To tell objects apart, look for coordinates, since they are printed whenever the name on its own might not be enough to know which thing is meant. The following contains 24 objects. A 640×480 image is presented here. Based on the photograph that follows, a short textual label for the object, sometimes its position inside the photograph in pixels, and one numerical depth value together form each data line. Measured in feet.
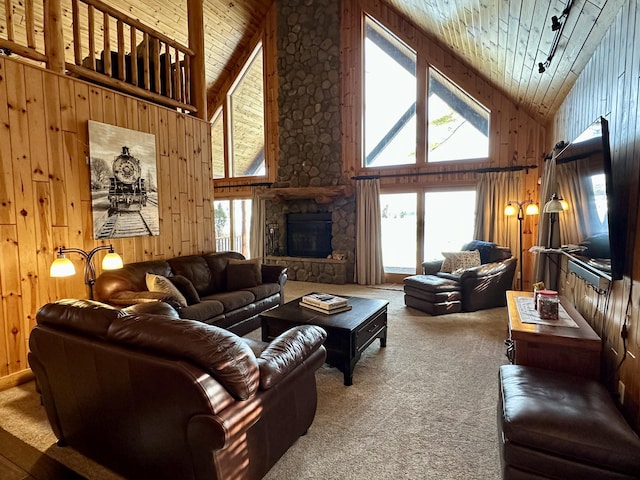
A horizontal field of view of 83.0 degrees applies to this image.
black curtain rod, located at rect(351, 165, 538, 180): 18.62
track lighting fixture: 8.11
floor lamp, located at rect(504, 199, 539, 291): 17.78
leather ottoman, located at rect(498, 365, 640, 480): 4.75
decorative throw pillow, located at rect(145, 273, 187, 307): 11.05
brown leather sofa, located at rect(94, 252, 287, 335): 10.81
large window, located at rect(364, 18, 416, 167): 21.30
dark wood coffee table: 9.50
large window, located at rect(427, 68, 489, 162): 19.83
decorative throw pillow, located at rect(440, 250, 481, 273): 17.23
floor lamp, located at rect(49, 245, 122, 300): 8.79
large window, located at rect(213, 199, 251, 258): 27.40
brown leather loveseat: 4.77
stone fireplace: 22.57
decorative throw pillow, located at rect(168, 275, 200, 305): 12.30
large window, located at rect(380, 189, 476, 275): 20.44
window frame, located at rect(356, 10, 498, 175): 19.61
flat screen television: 6.59
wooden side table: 7.09
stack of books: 10.88
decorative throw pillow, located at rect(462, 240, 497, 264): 17.44
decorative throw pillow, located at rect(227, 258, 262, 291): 14.82
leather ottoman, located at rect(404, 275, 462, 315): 15.46
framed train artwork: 11.85
